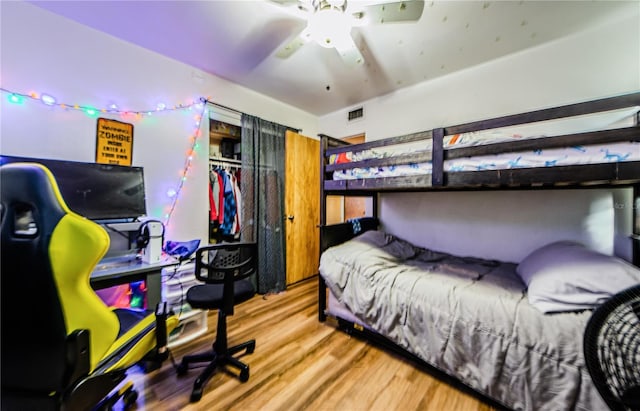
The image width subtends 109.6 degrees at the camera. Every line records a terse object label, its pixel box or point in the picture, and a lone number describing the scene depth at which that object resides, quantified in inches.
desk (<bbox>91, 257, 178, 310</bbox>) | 52.1
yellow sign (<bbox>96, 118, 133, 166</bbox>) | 74.1
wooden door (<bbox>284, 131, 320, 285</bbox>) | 119.9
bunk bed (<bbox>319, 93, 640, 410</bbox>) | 43.1
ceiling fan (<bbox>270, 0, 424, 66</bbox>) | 52.6
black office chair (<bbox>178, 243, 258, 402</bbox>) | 53.9
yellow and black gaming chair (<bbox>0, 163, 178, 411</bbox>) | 27.7
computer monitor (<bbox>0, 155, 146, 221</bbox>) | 59.6
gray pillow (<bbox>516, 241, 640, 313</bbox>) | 42.0
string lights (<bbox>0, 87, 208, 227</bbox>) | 63.8
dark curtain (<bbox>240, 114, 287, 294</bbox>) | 106.3
